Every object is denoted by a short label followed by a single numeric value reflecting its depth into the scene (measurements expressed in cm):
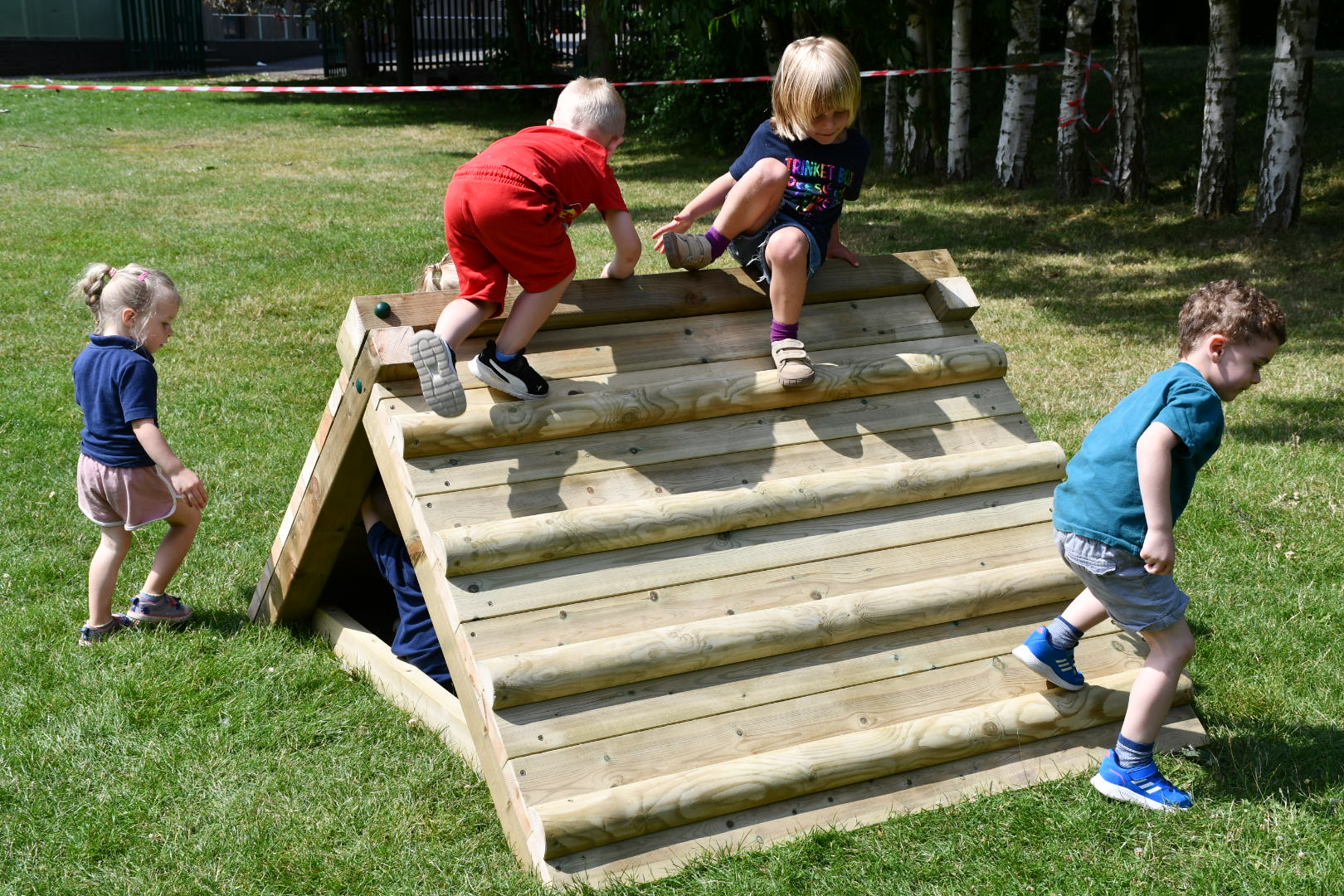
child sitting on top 452
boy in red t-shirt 406
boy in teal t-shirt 323
